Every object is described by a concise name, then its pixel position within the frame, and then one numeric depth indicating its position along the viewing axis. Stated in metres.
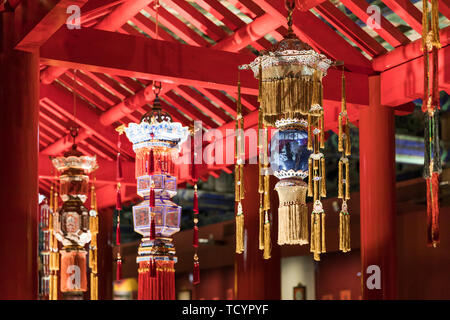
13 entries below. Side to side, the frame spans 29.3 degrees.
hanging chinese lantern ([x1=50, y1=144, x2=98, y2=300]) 7.61
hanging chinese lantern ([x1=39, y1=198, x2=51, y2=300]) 8.98
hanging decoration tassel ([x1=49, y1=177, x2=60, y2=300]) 7.86
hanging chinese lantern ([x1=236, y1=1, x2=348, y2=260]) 4.38
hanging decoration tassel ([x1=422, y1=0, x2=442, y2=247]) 3.06
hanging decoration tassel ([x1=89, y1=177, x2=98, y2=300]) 7.60
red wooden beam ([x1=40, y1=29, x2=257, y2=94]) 5.50
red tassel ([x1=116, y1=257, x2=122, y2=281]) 6.70
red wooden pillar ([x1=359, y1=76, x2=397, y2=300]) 6.25
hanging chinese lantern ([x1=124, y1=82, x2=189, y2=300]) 6.36
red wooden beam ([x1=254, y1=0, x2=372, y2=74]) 6.25
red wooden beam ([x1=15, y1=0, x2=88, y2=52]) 4.47
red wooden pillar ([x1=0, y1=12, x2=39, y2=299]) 4.64
